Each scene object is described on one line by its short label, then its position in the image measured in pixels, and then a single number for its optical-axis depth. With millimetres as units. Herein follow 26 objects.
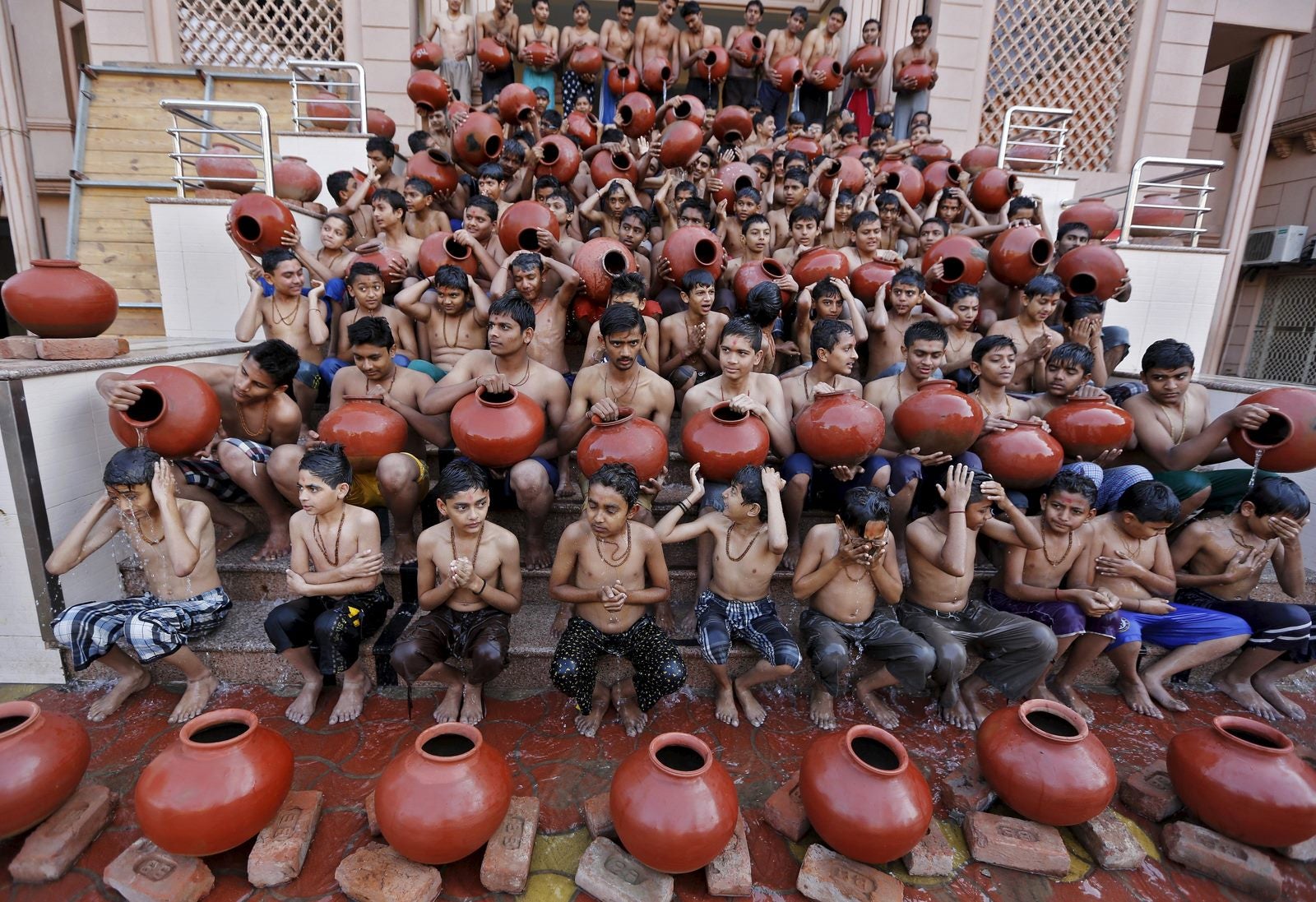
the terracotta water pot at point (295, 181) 6445
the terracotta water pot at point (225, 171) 6297
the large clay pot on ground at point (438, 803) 2176
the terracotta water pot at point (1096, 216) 6504
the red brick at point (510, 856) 2283
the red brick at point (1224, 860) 2416
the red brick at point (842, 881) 2264
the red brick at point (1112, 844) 2492
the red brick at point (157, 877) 2174
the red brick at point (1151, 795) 2705
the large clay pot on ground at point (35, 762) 2259
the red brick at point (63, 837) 2281
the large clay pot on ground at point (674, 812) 2158
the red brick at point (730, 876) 2289
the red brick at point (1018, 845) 2447
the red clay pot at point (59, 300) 3564
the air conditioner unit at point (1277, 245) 12773
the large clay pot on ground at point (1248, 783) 2406
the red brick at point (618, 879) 2234
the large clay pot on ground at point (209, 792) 2164
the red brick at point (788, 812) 2520
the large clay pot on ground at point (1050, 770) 2443
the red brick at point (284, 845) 2285
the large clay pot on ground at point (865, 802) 2248
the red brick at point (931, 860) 2406
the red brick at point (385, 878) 2201
